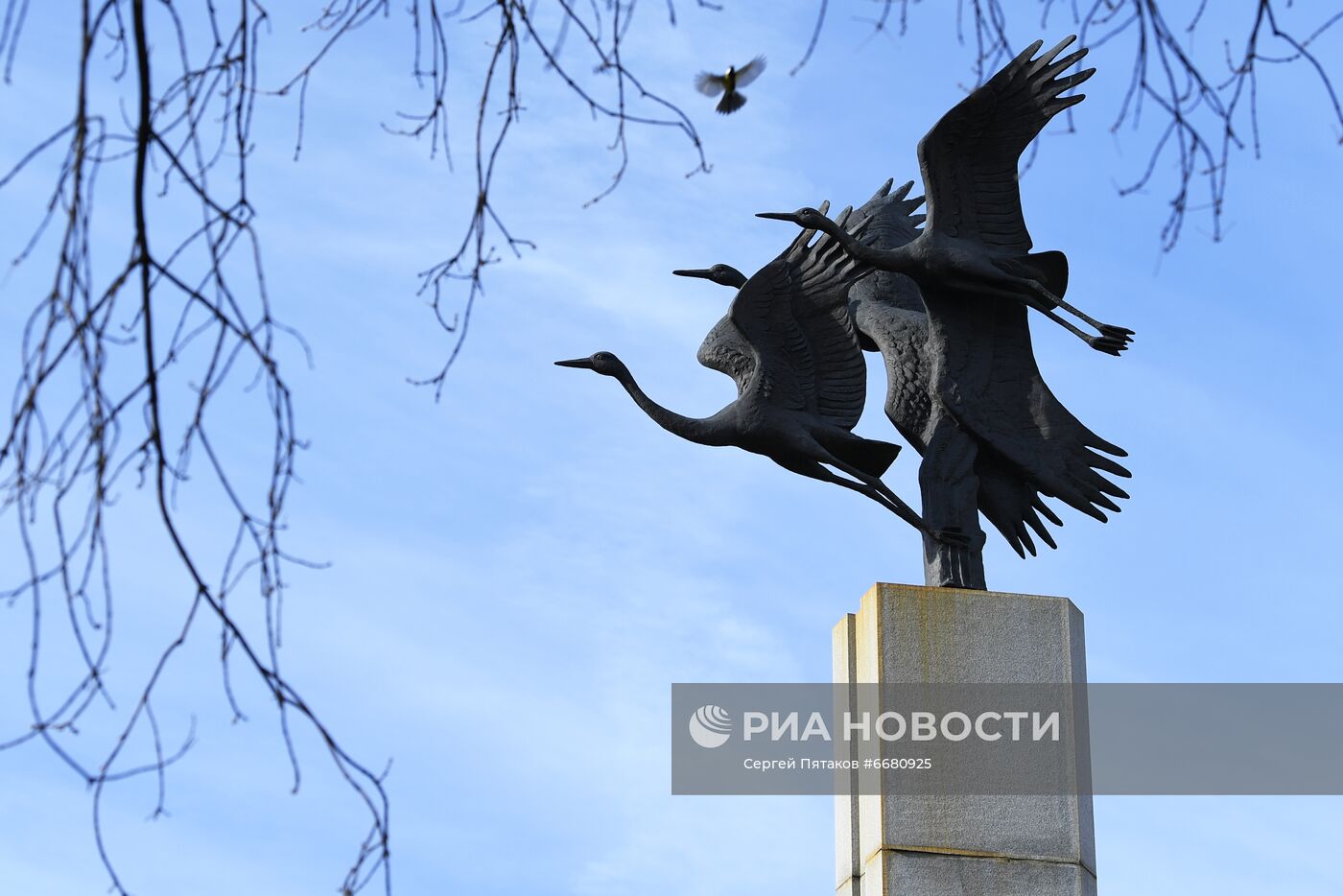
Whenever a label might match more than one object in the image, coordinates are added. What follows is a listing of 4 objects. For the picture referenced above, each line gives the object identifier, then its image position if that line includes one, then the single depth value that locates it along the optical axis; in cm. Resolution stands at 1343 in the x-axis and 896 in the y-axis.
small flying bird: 1343
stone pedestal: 1491
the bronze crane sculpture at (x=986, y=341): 1686
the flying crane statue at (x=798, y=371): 1748
